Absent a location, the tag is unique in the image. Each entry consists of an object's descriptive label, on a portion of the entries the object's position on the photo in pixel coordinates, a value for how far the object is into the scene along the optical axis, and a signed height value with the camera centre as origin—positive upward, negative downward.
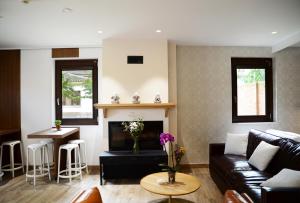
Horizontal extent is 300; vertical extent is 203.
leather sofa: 1.81 -0.91
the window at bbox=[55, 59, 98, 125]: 4.78 +0.23
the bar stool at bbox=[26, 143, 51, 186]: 3.83 -1.12
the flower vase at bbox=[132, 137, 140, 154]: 3.95 -0.81
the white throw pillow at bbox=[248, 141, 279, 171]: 2.81 -0.72
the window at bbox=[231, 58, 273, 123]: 4.82 +0.24
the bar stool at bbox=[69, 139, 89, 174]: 4.47 -1.11
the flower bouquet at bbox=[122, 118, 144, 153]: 3.93 -0.53
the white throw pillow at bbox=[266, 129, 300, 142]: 2.92 -0.49
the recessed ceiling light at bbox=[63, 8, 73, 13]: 2.84 +1.22
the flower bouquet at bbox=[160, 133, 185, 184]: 2.75 -0.85
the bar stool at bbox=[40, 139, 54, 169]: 4.16 -0.89
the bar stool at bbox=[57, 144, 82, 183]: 3.82 -0.98
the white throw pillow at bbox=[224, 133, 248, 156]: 3.76 -0.75
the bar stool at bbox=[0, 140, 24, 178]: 4.14 -1.27
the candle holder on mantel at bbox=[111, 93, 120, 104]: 4.18 +0.06
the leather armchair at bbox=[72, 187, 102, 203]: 1.43 -0.65
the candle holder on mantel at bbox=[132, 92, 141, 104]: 4.17 +0.06
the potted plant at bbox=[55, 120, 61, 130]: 4.32 -0.44
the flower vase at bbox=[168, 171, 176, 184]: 2.76 -0.96
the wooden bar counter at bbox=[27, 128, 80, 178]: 3.71 -0.59
